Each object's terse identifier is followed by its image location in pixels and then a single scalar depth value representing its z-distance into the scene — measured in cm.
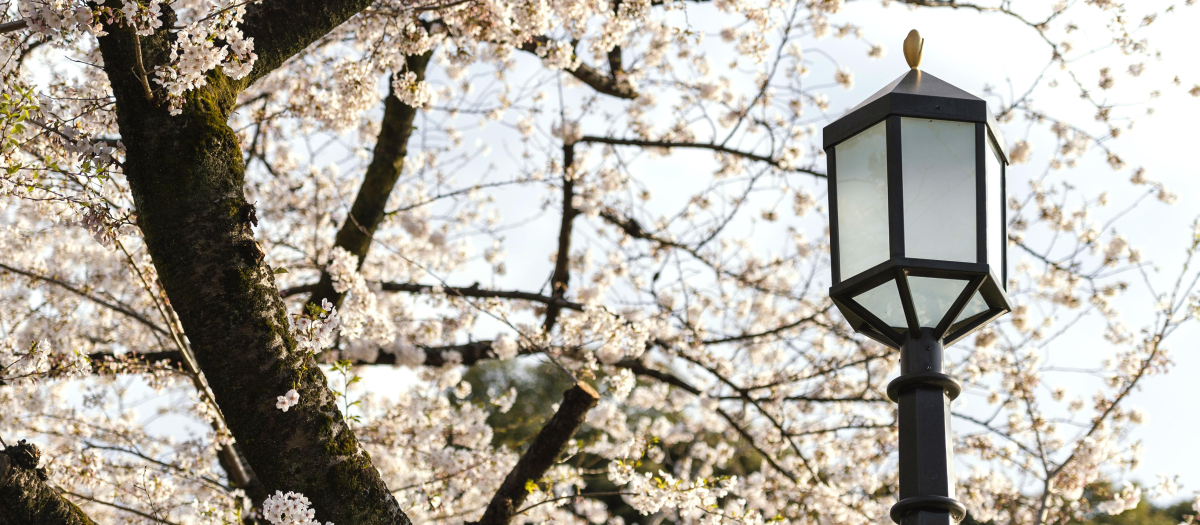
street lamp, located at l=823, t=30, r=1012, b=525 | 711
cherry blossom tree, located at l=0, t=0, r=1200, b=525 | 739
